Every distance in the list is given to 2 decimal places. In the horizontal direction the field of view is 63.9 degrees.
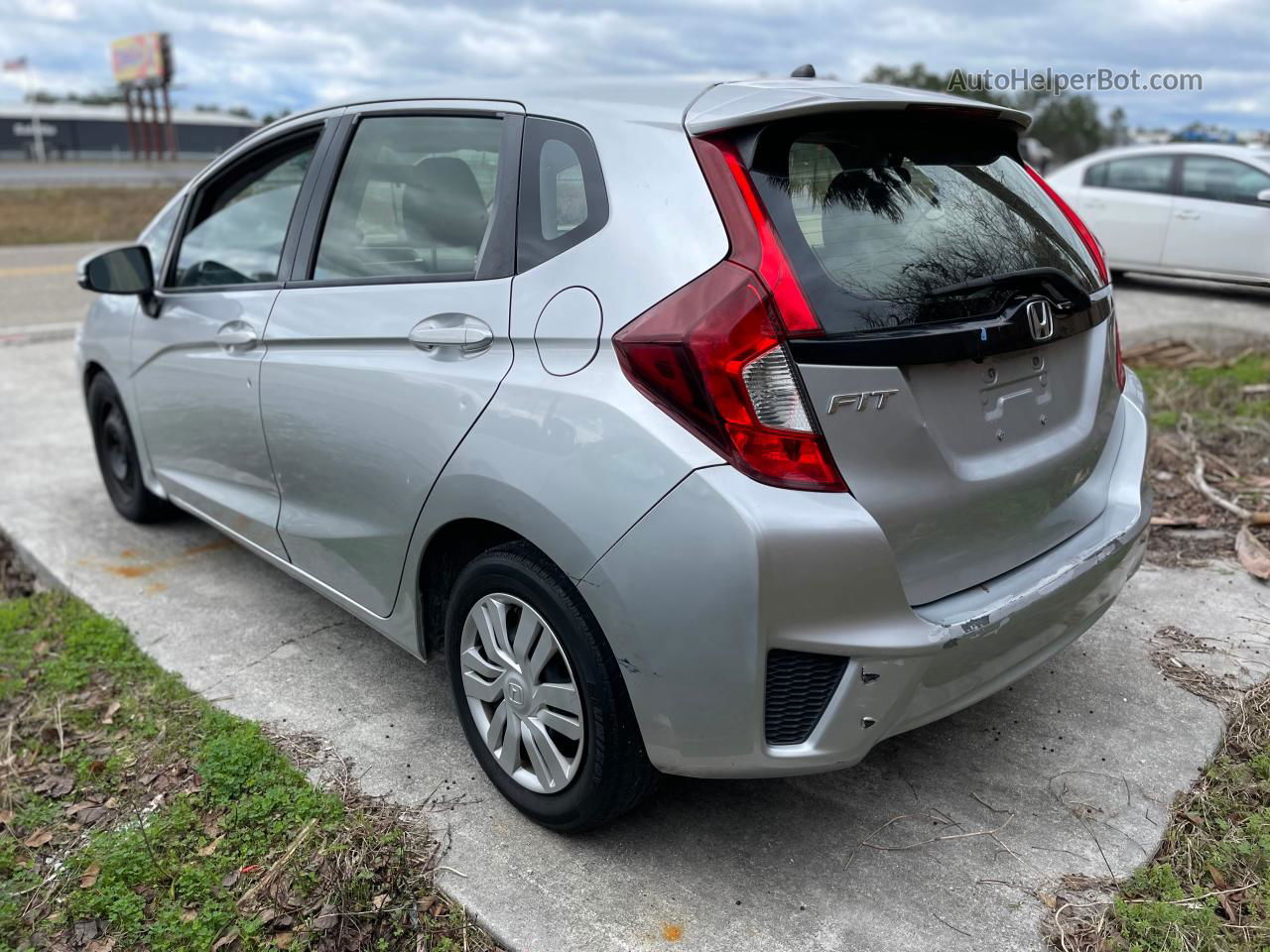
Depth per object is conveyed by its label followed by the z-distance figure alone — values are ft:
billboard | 194.80
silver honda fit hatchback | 6.42
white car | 29.40
